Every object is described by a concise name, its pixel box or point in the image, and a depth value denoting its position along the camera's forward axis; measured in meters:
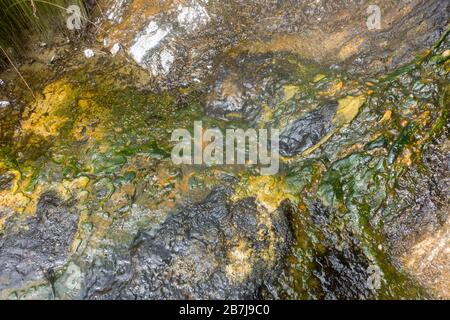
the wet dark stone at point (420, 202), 1.87
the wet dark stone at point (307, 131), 2.33
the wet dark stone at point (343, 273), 1.80
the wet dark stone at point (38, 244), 1.98
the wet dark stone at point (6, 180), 2.36
